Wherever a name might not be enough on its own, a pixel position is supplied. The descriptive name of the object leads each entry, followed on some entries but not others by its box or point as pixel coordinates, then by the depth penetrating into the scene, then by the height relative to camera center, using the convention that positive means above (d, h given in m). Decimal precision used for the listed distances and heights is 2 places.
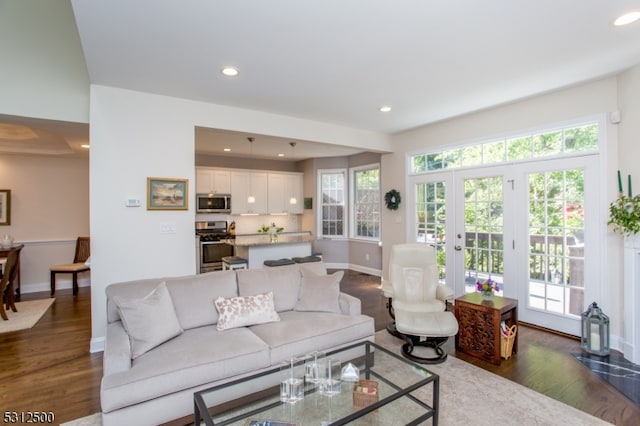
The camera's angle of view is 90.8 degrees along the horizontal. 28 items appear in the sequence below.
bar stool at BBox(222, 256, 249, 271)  5.14 -0.76
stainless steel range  6.93 -0.74
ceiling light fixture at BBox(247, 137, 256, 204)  7.11 +0.51
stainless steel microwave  7.13 +0.32
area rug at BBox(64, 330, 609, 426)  2.17 -1.42
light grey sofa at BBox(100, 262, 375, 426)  1.96 -0.94
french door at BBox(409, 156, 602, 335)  3.56 -0.24
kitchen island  5.35 -0.58
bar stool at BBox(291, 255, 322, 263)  5.69 -0.79
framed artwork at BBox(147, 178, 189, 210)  3.63 +0.28
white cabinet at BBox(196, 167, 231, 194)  7.30 +0.86
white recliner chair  2.99 -0.96
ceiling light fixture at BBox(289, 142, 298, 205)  6.53 +0.58
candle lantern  3.16 -1.20
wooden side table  3.01 -1.08
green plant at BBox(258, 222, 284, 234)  6.07 -0.27
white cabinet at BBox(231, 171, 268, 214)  7.67 +0.64
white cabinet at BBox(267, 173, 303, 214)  8.17 +0.65
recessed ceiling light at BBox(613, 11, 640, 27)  2.24 +1.41
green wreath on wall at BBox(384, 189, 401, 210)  5.67 +0.29
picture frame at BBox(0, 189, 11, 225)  5.61 +0.23
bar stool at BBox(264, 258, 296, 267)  5.34 -0.79
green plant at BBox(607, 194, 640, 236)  2.93 -0.02
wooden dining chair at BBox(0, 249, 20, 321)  4.16 -0.86
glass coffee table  1.72 -1.09
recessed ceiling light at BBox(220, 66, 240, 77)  3.01 +1.42
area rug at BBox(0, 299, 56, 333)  3.95 -1.33
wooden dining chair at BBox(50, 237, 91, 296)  5.49 -0.85
